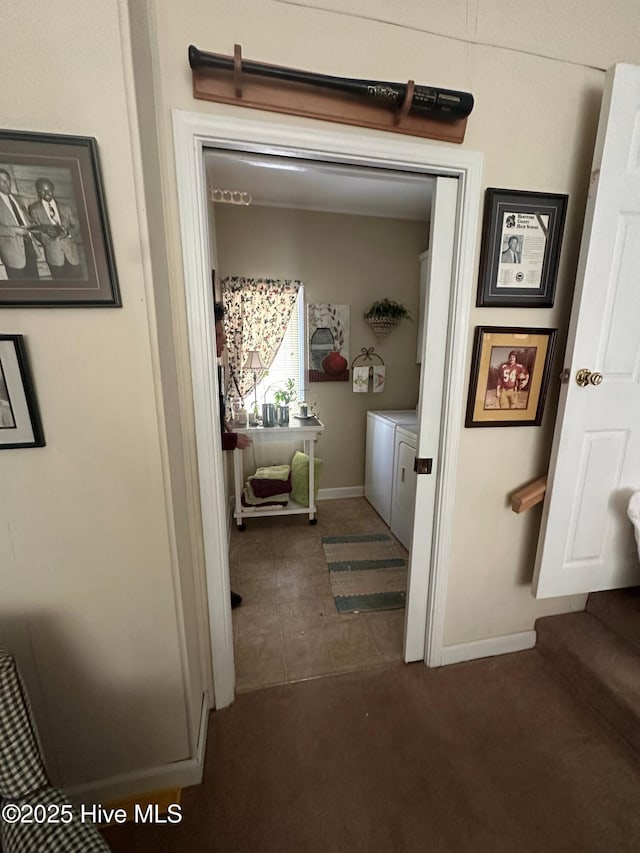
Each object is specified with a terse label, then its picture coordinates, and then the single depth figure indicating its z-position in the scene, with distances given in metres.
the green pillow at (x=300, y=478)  2.84
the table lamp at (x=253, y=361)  2.82
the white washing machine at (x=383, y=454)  2.72
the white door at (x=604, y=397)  1.13
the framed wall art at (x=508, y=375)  1.31
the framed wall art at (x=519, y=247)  1.21
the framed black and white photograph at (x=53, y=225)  0.75
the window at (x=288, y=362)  3.08
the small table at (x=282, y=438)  2.66
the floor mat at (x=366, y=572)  2.01
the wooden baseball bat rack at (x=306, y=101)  0.95
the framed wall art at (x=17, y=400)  0.80
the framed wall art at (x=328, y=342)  3.06
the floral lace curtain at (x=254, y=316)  2.89
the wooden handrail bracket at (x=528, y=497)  1.39
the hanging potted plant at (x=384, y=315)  3.07
